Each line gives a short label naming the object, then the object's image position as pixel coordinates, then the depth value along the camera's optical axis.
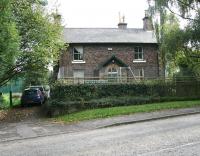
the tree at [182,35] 15.83
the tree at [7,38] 10.34
